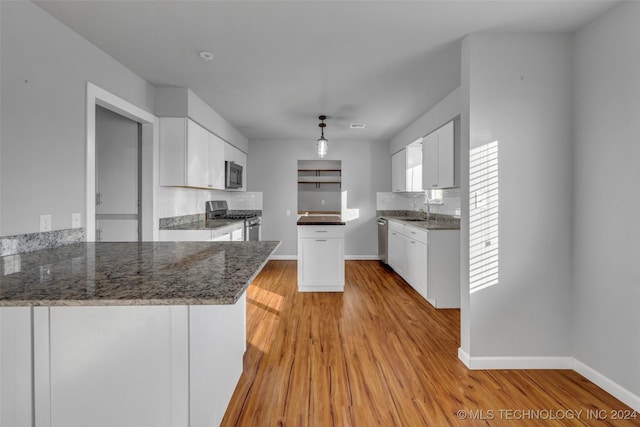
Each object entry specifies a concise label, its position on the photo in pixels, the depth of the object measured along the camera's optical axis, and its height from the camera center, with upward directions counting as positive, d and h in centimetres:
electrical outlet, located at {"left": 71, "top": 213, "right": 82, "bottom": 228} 230 -8
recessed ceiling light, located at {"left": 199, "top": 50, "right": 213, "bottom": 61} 266 +131
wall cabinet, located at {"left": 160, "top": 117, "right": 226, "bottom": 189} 353 +65
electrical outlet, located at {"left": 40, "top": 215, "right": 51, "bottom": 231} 203 -9
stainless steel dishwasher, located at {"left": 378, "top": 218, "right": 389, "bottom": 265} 575 -55
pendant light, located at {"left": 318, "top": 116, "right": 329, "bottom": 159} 440 +89
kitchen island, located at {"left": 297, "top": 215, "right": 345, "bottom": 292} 424 -65
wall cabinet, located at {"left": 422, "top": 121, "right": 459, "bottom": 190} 365 +66
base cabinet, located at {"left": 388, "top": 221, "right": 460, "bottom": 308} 362 -64
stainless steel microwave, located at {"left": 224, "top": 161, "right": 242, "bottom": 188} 490 +56
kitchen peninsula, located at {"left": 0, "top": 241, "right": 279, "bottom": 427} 98 -46
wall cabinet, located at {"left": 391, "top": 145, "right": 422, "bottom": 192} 511 +70
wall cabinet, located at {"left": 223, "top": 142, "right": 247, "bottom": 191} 501 +90
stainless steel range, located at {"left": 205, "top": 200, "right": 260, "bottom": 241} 512 -11
